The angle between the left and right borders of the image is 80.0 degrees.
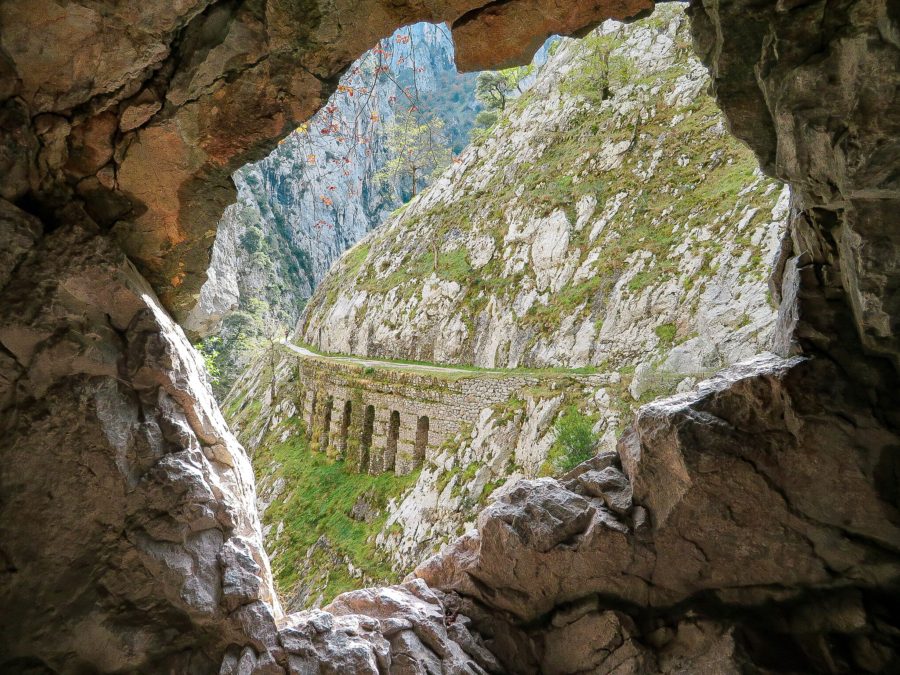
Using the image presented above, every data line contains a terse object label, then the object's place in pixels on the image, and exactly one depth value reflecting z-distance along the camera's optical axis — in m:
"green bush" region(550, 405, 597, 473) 13.70
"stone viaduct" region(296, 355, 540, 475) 19.75
